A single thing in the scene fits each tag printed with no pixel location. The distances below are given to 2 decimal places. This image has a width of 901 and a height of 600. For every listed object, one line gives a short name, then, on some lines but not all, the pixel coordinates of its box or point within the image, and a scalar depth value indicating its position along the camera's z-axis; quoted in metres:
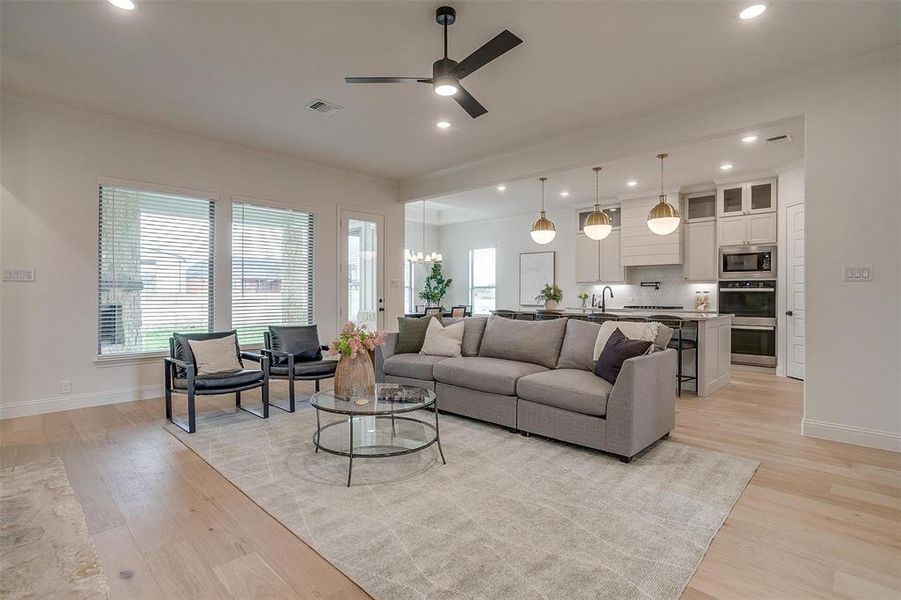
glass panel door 6.50
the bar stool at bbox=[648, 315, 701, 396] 5.05
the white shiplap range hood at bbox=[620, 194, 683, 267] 7.36
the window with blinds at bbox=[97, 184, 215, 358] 4.62
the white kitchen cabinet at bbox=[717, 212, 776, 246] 6.52
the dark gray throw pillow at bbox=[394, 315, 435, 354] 4.89
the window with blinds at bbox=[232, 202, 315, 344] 5.54
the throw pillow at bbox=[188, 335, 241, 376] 4.10
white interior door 6.02
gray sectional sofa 3.07
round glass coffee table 2.86
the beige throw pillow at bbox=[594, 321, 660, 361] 3.64
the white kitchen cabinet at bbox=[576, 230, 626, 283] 8.19
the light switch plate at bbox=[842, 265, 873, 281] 3.39
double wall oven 6.48
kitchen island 5.05
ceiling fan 2.49
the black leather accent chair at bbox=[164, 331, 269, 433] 3.69
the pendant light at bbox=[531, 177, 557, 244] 5.93
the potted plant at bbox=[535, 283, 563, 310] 5.99
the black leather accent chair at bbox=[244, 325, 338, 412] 4.32
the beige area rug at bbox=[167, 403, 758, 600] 1.84
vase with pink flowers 3.16
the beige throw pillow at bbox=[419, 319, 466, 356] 4.62
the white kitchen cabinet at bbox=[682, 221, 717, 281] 7.11
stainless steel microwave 6.54
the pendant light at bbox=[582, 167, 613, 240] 5.55
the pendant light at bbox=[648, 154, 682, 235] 4.92
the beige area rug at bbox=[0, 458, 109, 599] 1.76
